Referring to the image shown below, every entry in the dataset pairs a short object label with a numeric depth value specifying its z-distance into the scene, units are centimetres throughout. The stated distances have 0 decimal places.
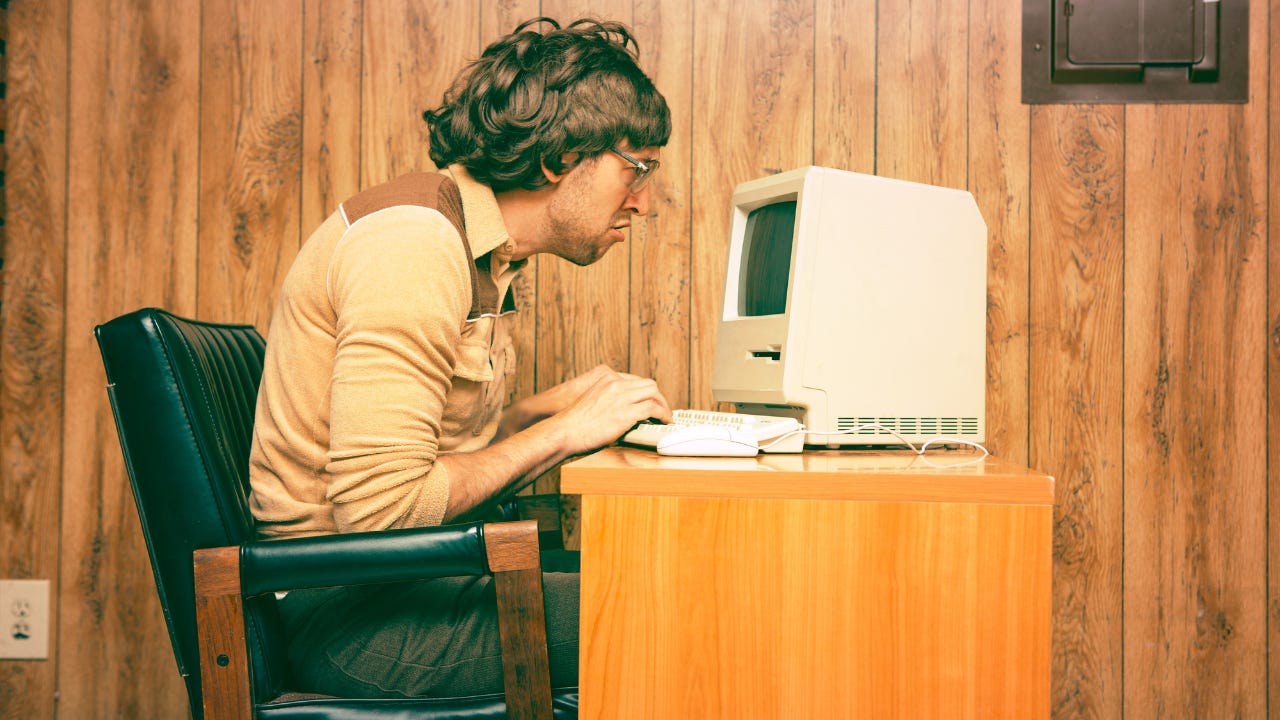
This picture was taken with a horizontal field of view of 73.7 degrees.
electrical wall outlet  193
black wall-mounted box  188
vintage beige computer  121
